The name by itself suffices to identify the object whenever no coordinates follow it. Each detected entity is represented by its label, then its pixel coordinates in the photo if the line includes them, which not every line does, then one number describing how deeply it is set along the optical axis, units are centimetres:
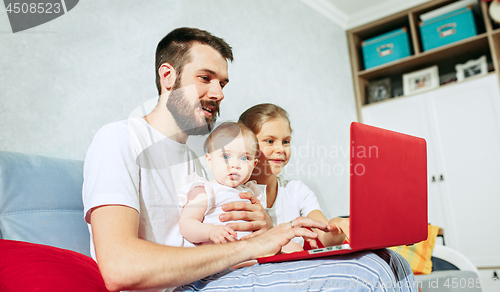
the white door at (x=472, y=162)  255
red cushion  66
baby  94
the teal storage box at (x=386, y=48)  309
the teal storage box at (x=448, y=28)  276
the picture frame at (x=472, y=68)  272
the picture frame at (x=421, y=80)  299
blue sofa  69
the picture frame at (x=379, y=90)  324
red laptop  69
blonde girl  129
